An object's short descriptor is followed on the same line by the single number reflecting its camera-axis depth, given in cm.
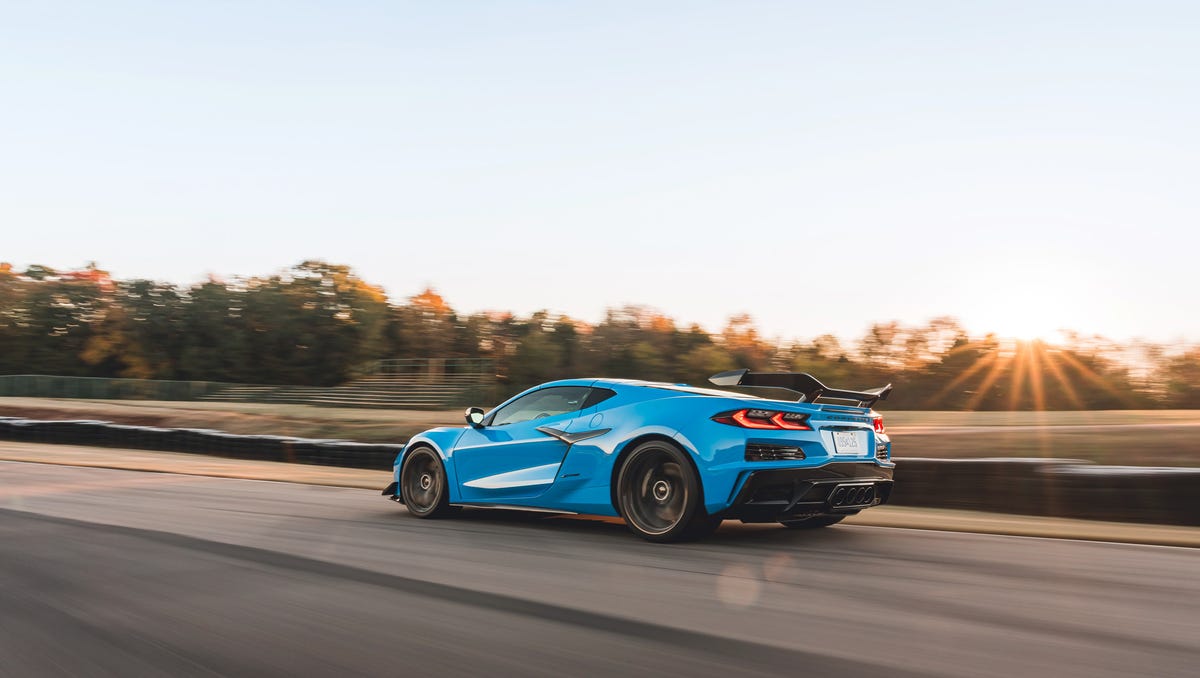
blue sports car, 645
